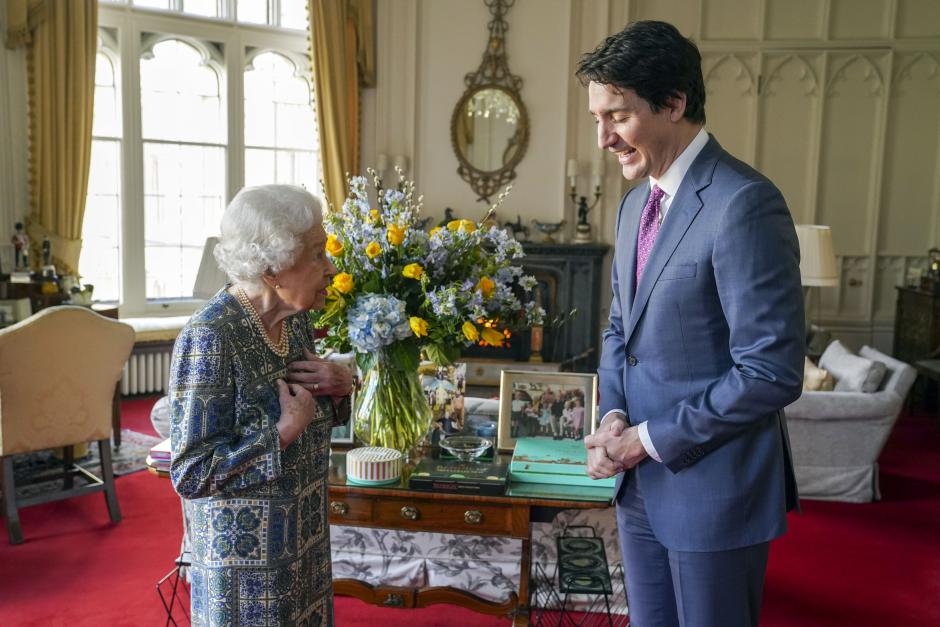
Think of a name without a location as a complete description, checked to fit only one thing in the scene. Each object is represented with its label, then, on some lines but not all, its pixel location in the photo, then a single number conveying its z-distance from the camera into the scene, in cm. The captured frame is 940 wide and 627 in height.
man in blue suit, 133
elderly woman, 150
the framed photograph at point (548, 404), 254
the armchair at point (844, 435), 420
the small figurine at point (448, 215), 731
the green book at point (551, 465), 228
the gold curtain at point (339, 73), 695
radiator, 625
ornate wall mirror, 725
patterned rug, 422
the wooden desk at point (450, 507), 222
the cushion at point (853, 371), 430
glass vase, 233
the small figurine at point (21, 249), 568
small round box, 226
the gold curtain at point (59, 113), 584
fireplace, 699
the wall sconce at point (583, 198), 704
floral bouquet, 217
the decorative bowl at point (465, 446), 243
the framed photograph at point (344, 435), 265
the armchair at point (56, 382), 342
